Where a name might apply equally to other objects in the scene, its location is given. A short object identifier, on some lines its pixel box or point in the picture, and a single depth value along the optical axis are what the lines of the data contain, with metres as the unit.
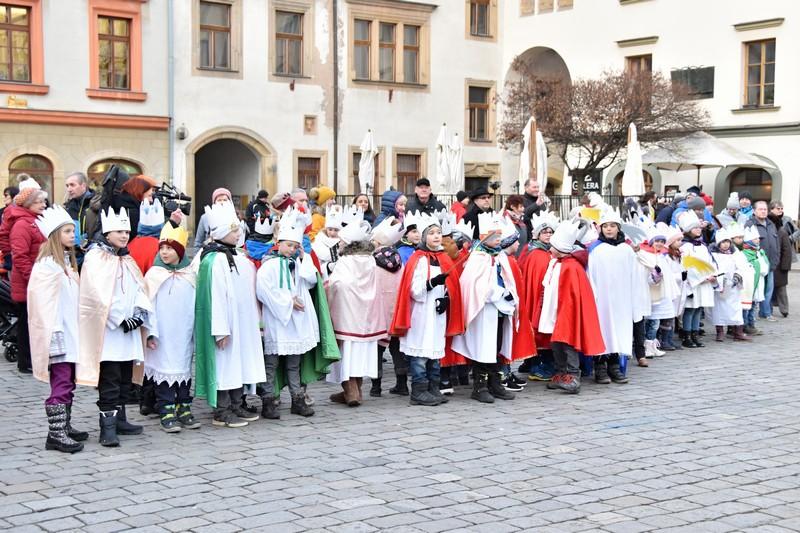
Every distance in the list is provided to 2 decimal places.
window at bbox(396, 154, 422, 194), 32.69
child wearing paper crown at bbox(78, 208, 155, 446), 7.42
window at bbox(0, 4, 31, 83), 25.17
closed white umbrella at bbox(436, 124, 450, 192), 23.67
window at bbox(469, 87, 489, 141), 34.38
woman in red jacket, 10.19
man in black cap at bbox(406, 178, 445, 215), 12.33
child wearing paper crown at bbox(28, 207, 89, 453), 7.18
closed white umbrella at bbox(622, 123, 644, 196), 20.53
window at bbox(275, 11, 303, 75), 29.91
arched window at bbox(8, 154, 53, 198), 25.55
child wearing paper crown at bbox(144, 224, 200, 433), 7.97
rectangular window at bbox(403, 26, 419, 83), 32.41
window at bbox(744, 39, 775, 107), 30.41
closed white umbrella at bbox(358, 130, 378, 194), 25.77
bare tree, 28.59
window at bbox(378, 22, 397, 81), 31.86
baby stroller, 11.23
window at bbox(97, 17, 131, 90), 26.59
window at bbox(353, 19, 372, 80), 31.38
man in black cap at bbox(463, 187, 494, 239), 10.75
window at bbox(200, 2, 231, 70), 28.45
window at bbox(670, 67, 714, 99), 31.55
